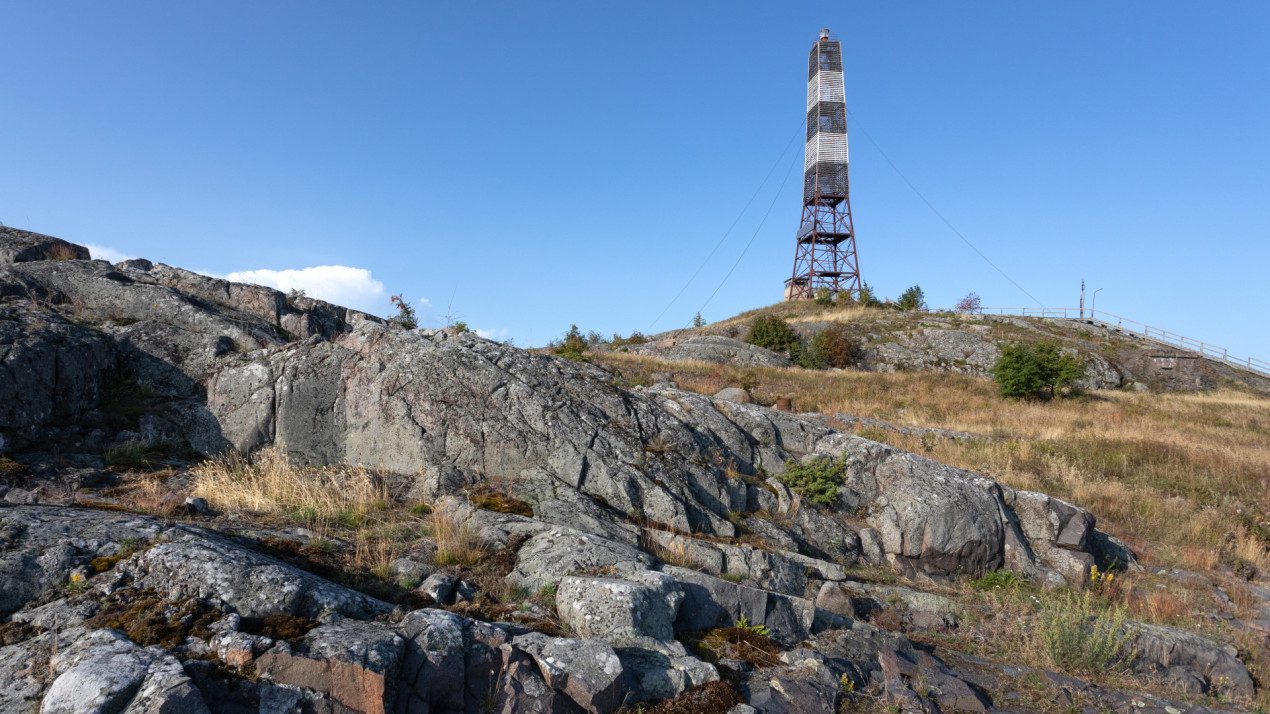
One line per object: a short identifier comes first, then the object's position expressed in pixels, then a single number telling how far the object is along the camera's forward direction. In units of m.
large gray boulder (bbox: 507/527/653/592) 6.74
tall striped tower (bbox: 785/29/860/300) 54.06
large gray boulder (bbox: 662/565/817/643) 6.75
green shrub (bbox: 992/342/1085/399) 31.16
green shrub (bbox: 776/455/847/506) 11.41
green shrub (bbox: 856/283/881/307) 53.31
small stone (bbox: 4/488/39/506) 7.62
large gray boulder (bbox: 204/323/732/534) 9.66
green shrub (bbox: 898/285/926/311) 54.53
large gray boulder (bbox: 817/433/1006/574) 10.79
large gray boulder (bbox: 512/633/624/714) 4.86
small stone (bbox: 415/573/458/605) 5.98
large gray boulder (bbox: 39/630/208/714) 3.55
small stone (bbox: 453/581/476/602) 6.13
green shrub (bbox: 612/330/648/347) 47.44
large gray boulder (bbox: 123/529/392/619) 4.79
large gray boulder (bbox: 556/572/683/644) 5.82
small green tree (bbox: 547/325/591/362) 25.70
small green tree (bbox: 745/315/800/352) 41.81
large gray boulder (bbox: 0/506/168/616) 4.57
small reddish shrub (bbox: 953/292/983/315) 53.69
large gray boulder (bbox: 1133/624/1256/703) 7.59
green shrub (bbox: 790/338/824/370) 39.81
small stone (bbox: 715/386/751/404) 23.54
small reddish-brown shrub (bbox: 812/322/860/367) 40.19
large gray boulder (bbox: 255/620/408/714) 4.16
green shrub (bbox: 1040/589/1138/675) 7.32
